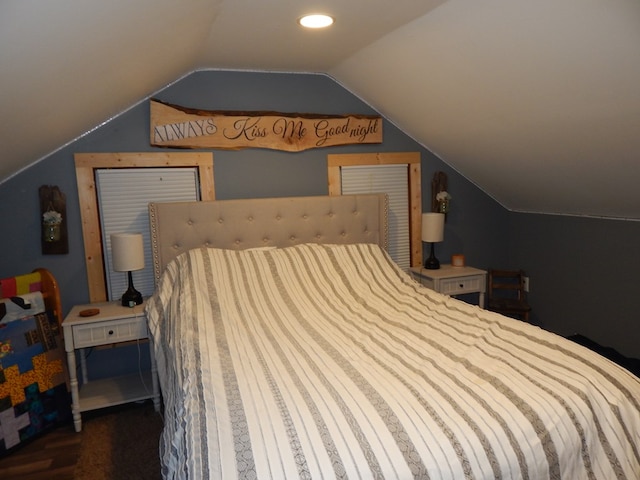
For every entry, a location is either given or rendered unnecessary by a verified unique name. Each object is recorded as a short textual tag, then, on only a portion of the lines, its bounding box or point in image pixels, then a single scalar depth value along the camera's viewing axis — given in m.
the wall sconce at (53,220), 2.58
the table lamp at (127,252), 2.54
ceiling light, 2.06
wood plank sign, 2.83
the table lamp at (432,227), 3.31
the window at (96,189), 2.70
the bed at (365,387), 1.11
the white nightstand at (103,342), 2.43
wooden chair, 3.50
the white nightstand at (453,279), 3.25
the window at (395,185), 3.31
